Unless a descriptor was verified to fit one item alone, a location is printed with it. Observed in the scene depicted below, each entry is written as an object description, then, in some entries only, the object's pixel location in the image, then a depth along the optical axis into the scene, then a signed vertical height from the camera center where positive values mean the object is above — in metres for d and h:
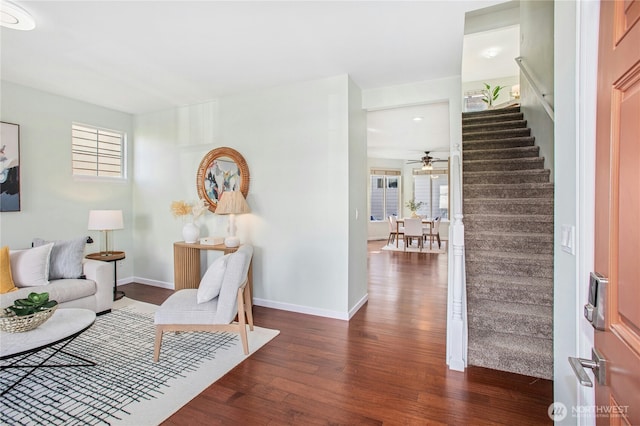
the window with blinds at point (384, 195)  10.16 +0.51
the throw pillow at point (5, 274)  2.75 -0.60
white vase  3.96 -0.31
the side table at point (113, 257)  3.82 -0.61
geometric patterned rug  1.83 -1.22
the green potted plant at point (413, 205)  9.84 +0.16
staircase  2.38 -0.44
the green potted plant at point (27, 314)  1.97 -0.70
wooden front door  0.65 +0.01
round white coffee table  1.88 -0.84
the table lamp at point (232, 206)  3.62 +0.04
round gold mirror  3.90 +0.47
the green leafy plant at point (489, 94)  6.85 +2.69
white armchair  2.42 -0.83
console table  3.91 -0.72
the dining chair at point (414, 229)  8.08 -0.52
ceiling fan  8.43 +1.39
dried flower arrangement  4.03 +0.02
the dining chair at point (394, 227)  8.79 -0.50
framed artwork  3.42 +0.48
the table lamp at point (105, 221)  3.85 -0.15
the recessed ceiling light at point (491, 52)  5.79 +3.09
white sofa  2.85 -0.80
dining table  8.38 -0.37
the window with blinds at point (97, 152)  4.20 +0.86
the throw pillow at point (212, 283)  2.49 -0.61
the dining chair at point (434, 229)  8.32 -0.53
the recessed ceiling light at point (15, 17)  2.13 +1.43
